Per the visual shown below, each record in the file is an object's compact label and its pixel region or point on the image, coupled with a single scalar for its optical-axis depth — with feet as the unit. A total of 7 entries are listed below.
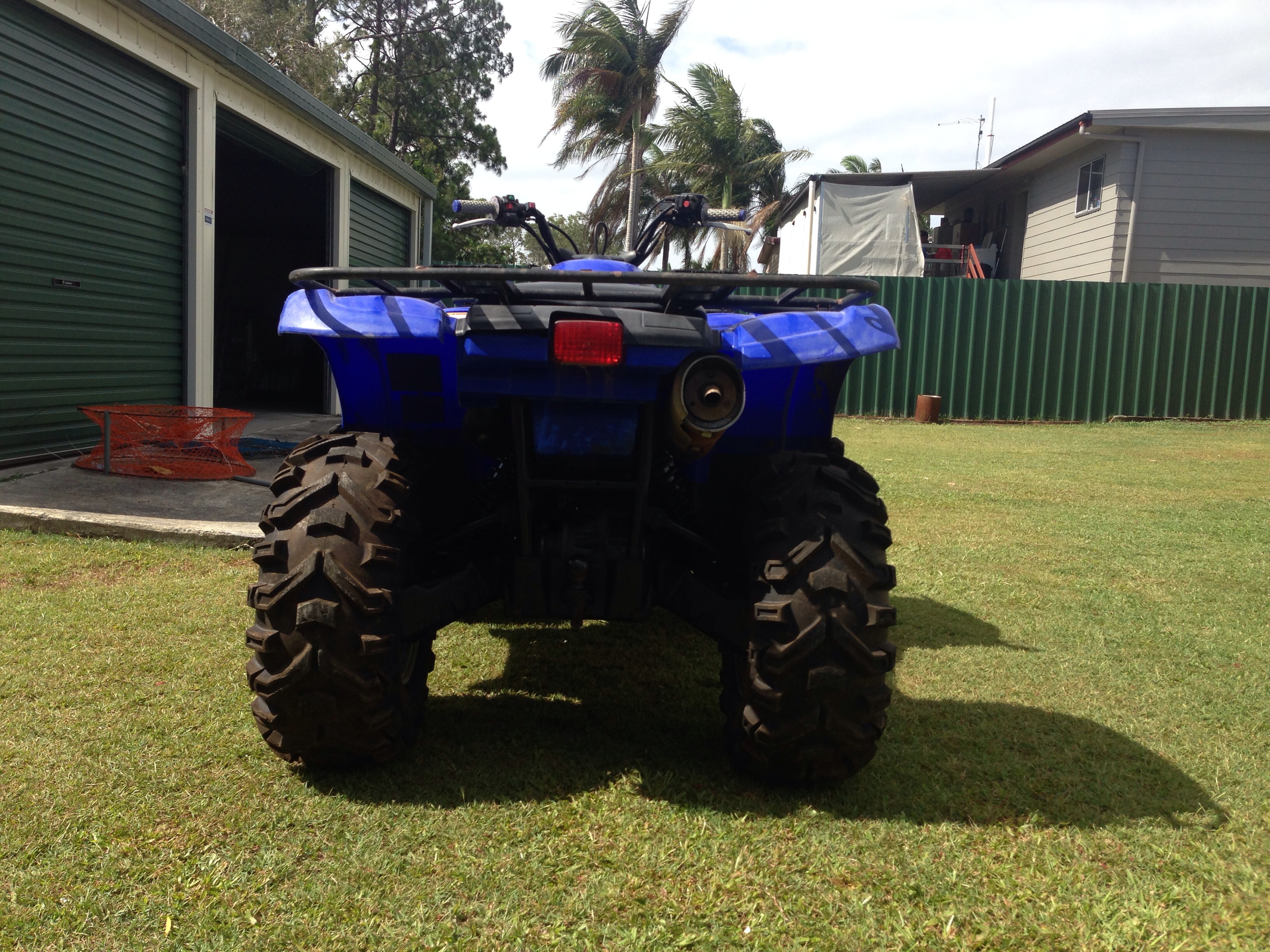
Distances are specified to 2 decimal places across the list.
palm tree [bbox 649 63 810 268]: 93.97
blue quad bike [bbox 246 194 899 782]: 7.68
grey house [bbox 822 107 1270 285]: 56.24
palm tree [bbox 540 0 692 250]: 79.92
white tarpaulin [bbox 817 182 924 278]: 63.82
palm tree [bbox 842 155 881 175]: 131.38
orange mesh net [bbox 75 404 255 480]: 21.95
